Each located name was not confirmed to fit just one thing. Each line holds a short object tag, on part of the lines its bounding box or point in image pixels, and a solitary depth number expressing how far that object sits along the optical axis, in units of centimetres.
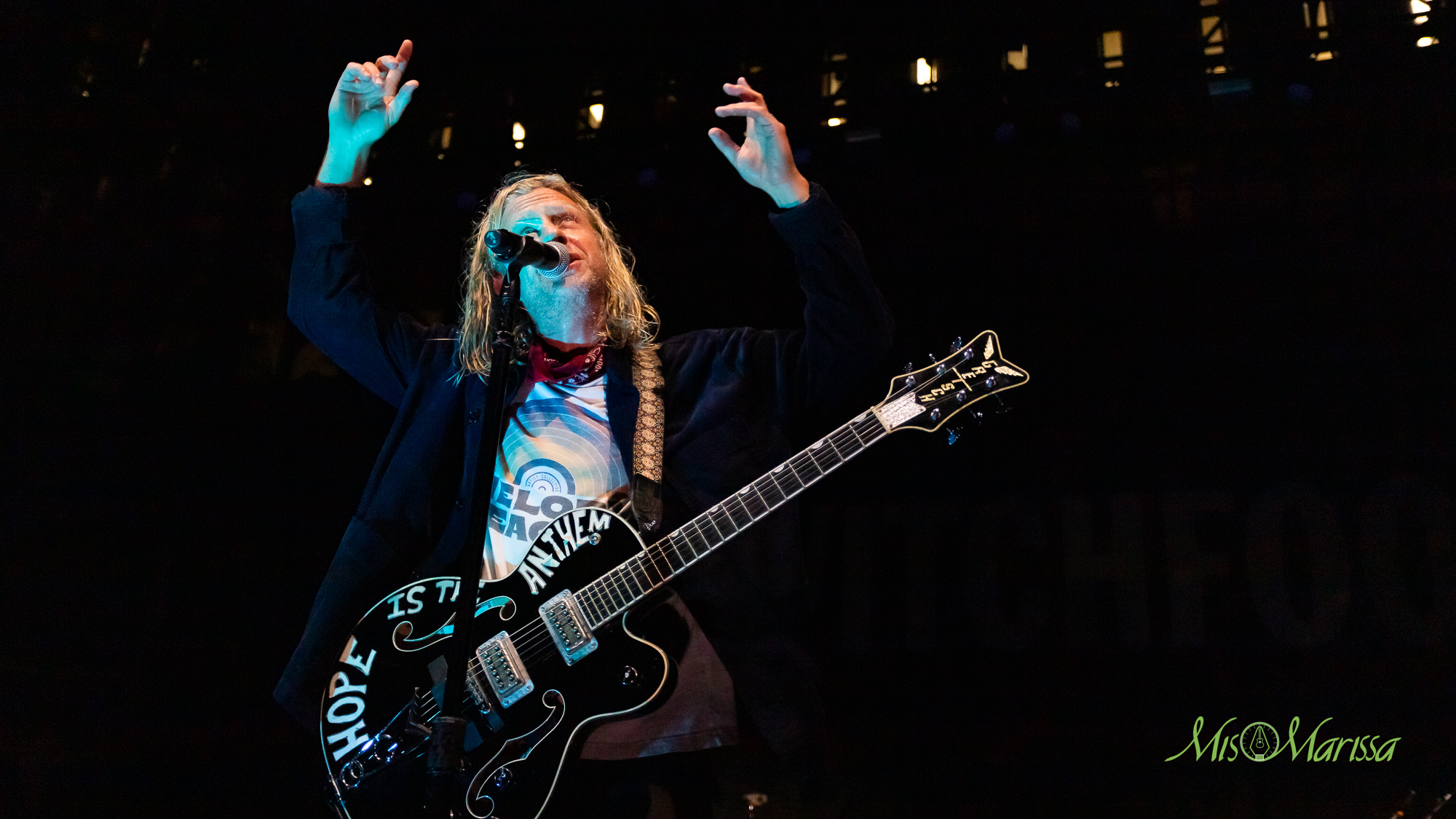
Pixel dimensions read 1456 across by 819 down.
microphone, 167
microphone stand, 151
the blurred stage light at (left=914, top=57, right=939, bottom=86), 295
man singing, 198
